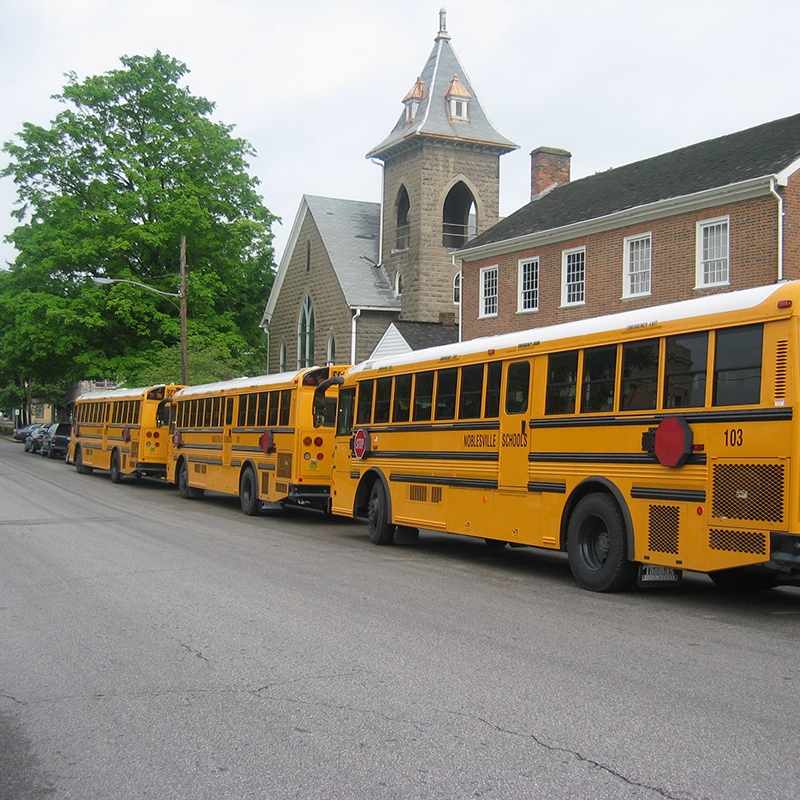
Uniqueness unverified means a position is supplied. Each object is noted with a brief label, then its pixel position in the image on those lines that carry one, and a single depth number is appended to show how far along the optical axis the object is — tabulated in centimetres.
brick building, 2278
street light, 3350
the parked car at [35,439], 5200
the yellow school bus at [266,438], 1961
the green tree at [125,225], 3966
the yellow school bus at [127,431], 3009
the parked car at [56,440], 4759
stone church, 4394
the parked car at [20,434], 6769
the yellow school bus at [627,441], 883
